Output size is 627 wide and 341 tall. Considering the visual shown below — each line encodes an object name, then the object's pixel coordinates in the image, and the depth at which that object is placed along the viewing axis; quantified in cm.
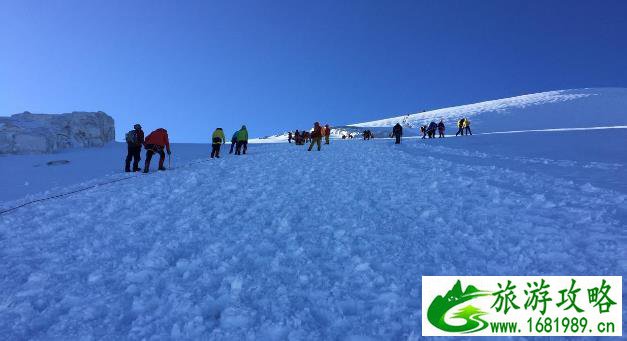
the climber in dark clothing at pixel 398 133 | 2631
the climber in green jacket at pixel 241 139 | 2153
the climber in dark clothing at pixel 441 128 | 3188
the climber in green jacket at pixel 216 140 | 1948
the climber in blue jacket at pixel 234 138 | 2204
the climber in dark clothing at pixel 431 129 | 3213
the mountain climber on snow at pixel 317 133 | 2284
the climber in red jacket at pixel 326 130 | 2800
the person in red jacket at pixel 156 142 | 1450
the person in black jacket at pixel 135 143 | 1420
